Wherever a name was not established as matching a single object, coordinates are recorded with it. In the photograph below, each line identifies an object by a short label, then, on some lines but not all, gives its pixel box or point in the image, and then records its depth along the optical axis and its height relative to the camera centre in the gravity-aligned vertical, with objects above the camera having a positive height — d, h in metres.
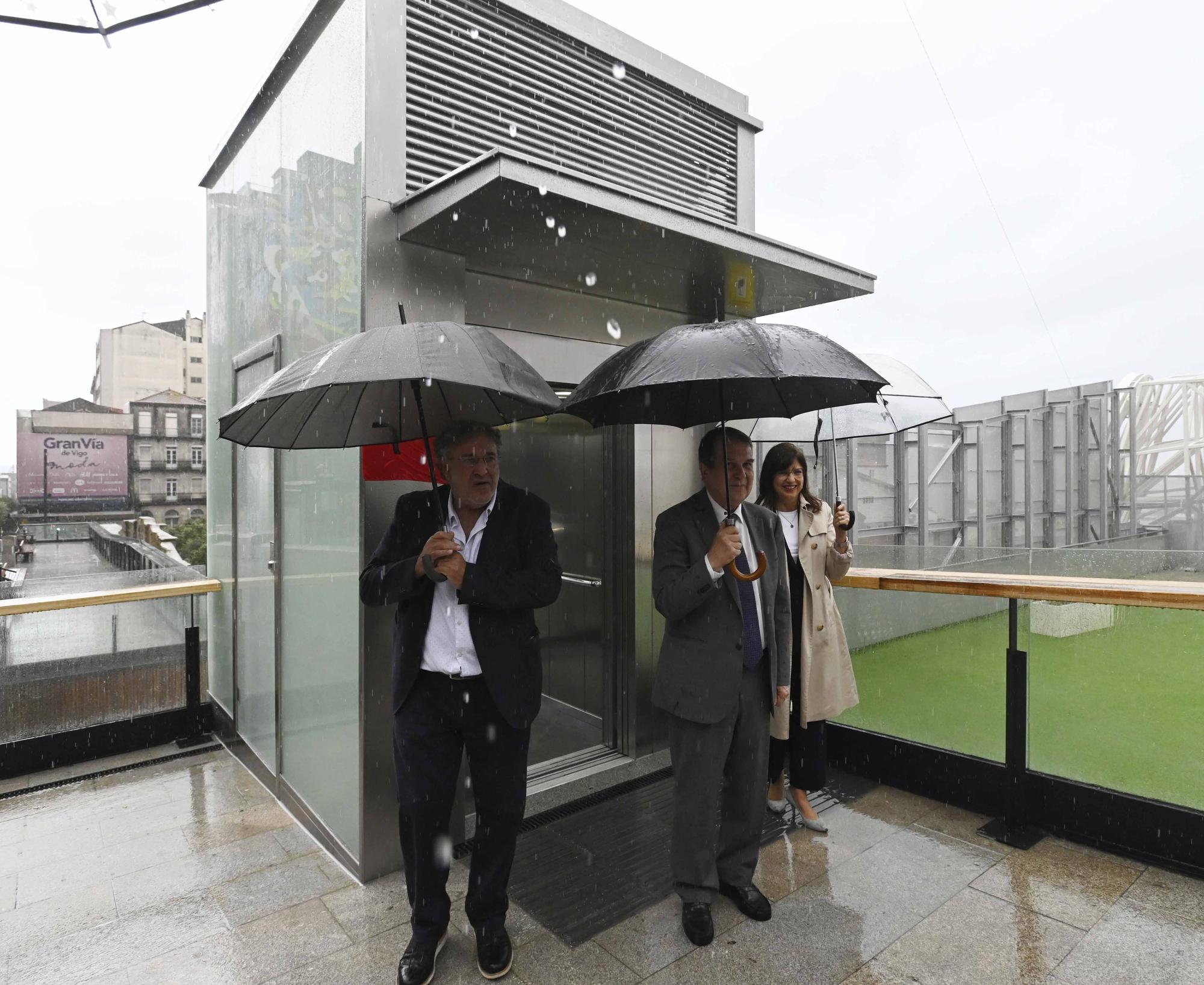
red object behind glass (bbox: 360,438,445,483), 3.19 +0.11
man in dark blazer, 2.49 -0.74
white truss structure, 26.02 +2.60
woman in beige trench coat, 3.61 -0.71
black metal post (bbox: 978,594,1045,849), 3.55 -1.39
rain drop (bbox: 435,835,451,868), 2.51 -1.32
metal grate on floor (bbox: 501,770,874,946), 2.93 -1.78
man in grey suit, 2.70 -0.76
